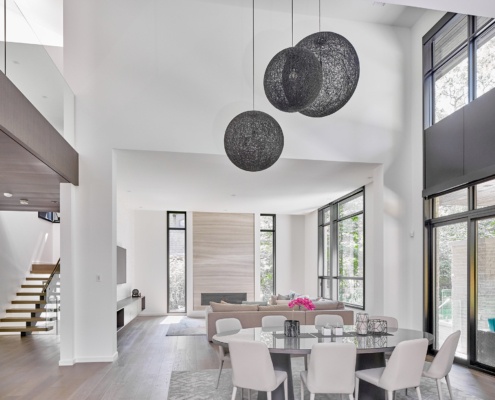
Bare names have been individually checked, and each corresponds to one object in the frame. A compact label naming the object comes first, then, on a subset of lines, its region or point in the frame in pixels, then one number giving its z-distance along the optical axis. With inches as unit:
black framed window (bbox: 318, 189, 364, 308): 375.9
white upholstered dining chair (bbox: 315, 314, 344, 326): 219.0
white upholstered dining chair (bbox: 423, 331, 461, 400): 162.0
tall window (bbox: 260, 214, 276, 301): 535.5
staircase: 354.0
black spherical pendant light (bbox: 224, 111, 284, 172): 174.4
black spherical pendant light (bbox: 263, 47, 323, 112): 133.1
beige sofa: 297.6
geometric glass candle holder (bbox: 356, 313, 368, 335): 178.7
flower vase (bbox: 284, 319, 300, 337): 175.2
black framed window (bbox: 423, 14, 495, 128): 232.2
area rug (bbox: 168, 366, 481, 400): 185.0
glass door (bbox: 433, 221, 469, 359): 245.0
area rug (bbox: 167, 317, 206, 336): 360.2
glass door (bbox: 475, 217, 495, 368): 221.9
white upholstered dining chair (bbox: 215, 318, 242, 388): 197.2
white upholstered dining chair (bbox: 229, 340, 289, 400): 147.6
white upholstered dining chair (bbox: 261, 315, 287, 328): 219.3
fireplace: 503.9
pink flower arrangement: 206.2
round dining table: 157.8
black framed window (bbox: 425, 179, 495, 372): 226.4
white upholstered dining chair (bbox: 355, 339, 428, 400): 147.5
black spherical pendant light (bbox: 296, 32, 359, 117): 147.0
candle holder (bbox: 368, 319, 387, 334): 184.0
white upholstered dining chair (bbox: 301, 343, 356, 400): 143.6
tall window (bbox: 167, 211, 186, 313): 508.7
